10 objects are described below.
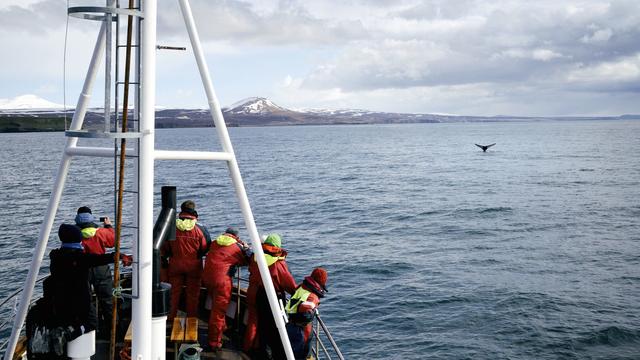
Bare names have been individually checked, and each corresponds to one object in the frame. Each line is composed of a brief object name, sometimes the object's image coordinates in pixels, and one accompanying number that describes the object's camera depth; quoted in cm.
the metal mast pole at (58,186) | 734
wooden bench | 947
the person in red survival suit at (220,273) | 1002
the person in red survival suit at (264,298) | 964
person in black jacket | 707
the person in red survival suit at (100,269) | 1062
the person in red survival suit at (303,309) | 934
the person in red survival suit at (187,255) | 1024
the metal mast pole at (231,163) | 709
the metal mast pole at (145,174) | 648
